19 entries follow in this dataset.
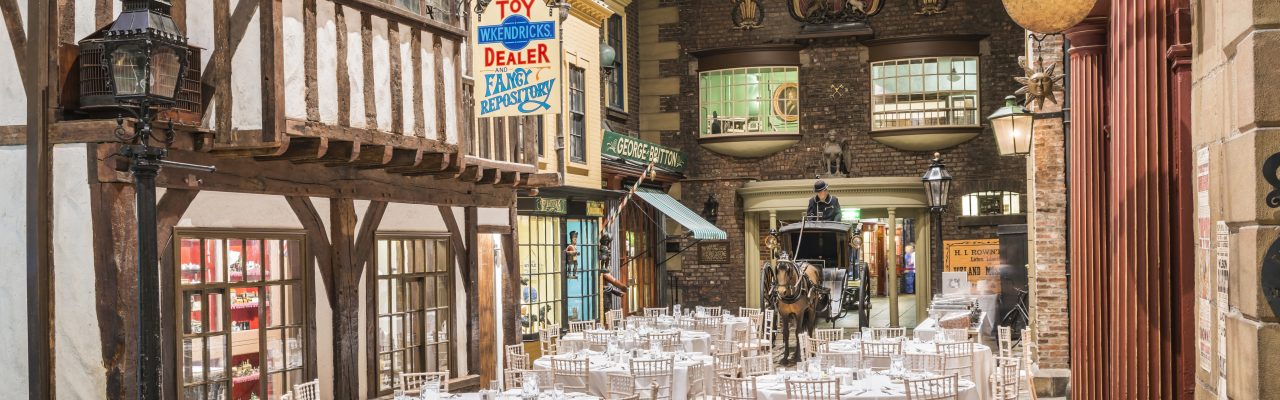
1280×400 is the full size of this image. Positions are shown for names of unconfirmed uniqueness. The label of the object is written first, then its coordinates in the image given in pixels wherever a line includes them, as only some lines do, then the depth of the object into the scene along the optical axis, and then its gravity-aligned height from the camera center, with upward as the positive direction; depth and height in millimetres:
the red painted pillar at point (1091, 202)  6250 -36
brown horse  17562 -1376
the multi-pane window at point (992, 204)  23953 -134
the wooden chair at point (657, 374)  11117 -1570
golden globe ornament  4680 +713
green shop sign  20750 +937
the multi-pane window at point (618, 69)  23469 +2626
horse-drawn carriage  17703 -1147
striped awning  22719 -239
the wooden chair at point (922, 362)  11828 -1609
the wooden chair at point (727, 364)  11852 -1601
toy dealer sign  11164 +1368
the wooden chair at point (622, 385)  10297 -1564
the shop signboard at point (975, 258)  19828 -984
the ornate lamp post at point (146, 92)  5957 +591
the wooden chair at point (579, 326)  16509 -1735
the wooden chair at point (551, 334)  14262 -1603
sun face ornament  8891 +822
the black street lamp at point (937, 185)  16922 +182
